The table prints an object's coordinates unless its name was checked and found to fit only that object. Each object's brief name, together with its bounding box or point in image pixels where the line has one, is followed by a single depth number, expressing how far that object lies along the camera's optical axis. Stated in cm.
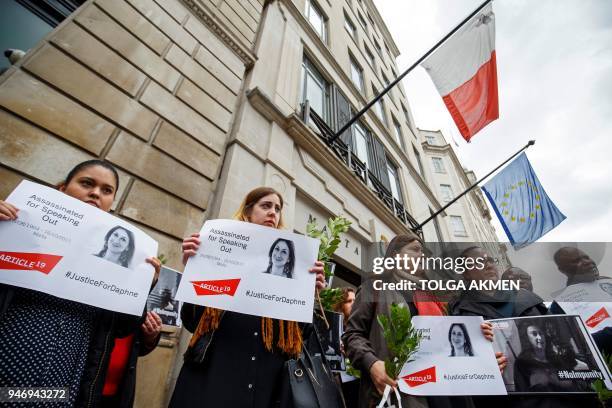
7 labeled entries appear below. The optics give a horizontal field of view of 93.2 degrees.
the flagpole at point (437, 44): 591
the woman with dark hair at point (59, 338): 106
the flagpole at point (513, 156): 799
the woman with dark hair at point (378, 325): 158
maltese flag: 616
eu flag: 730
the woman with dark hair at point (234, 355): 144
